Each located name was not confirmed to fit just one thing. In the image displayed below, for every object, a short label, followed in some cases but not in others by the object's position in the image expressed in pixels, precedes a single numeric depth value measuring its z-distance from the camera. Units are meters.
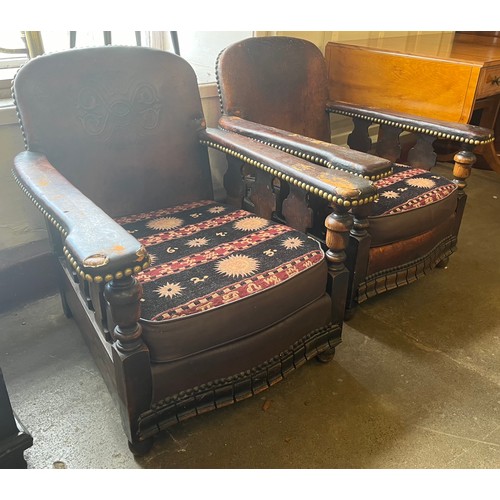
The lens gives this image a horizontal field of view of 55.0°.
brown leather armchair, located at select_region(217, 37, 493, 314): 1.51
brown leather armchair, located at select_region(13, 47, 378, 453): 1.04
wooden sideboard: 1.92
